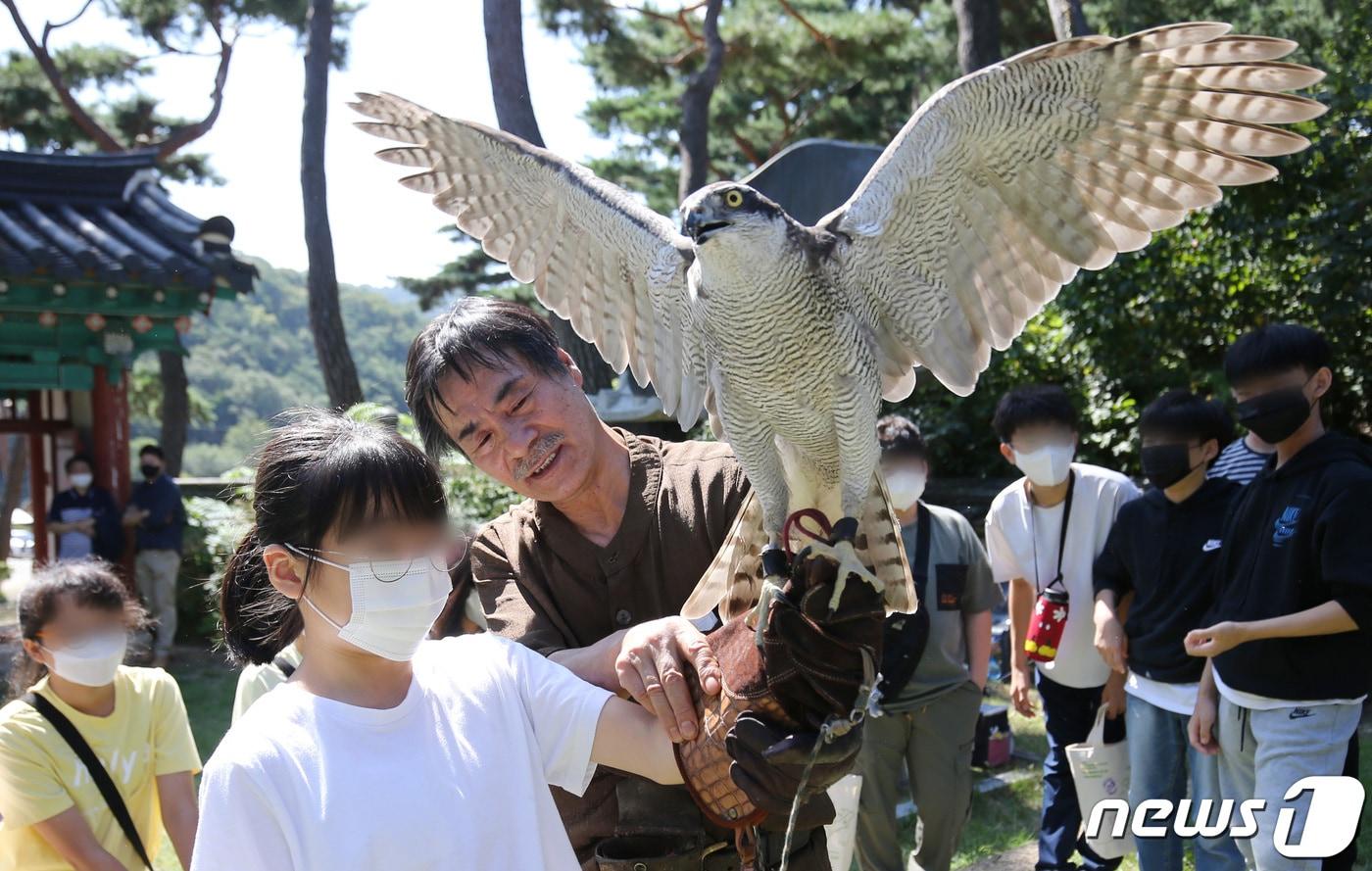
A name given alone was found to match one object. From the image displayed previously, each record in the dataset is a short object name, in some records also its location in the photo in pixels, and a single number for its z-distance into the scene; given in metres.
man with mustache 1.96
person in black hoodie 2.96
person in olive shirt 4.01
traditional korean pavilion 7.59
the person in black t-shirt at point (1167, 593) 3.65
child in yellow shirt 2.66
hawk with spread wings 2.26
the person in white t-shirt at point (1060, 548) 4.18
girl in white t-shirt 1.38
